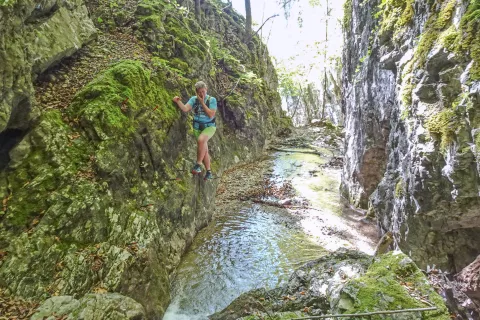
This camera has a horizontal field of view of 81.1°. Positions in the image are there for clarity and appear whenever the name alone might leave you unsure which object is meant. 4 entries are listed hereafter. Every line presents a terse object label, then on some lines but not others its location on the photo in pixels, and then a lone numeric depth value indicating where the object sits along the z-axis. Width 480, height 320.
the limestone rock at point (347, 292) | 3.11
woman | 7.06
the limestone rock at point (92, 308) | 3.62
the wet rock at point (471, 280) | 4.30
